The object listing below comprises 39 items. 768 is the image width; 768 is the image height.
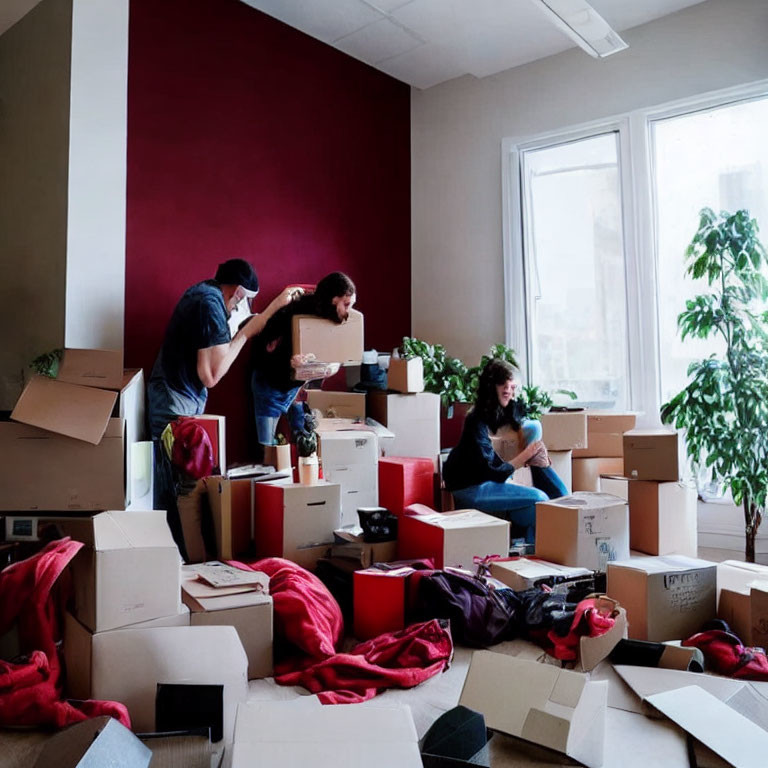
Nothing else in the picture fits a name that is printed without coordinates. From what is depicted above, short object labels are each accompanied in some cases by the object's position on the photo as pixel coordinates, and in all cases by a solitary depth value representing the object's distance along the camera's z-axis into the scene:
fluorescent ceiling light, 3.51
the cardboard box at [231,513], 3.11
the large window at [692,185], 4.18
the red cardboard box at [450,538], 2.93
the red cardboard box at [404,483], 3.78
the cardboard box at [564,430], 4.05
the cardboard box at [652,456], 3.53
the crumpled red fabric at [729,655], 2.20
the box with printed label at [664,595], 2.48
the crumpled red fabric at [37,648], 1.82
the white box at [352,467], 3.56
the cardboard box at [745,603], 2.38
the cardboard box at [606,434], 4.27
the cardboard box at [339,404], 4.10
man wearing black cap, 3.28
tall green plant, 3.71
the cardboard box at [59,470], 2.38
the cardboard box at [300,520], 2.99
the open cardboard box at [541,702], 1.73
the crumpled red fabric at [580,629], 2.29
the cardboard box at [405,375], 4.16
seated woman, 3.63
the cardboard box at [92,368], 2.56
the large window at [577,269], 4.74
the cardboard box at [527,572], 2.76
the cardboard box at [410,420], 4.15
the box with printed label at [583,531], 3.00
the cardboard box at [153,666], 1.91
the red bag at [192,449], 3.09
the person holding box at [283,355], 3.73
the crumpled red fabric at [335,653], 2.13
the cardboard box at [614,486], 3.93
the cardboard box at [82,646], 1.93
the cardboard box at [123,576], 1.99
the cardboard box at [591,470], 4.26
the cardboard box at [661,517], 3.51
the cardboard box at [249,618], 2.21
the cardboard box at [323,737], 1.41
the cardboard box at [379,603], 2.52
